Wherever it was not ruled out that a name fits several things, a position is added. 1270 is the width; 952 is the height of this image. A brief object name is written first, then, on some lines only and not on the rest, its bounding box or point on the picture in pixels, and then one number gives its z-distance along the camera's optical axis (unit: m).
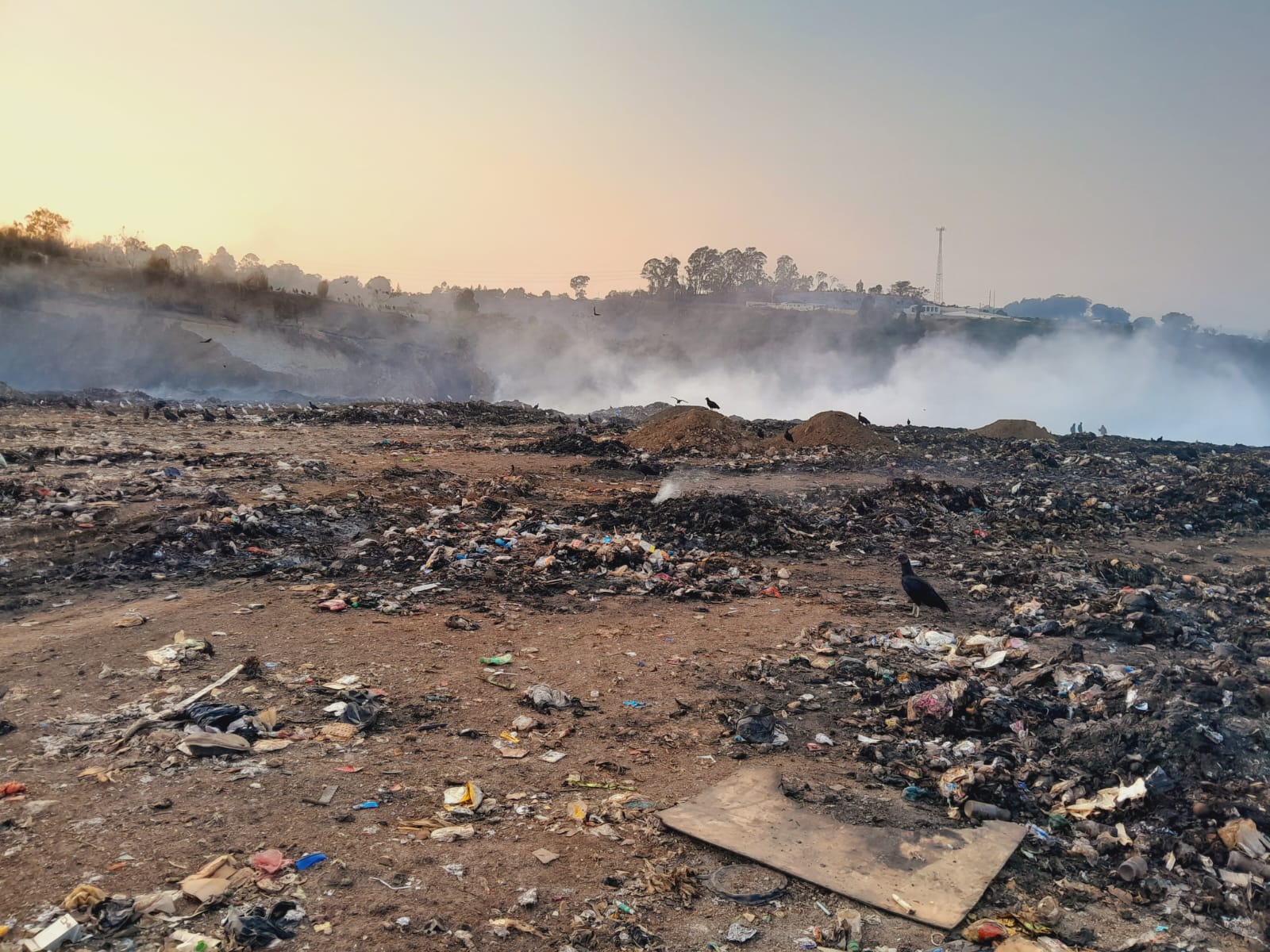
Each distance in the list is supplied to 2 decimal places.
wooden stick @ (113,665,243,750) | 3.67
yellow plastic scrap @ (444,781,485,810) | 3.31
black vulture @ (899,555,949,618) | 6.39
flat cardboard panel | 2.86
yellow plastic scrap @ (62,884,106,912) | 2.43
